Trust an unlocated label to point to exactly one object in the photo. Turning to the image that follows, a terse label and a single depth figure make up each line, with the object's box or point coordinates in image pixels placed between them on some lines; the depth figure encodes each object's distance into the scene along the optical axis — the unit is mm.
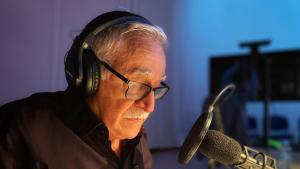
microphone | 596
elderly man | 647
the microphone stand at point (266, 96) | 2217
